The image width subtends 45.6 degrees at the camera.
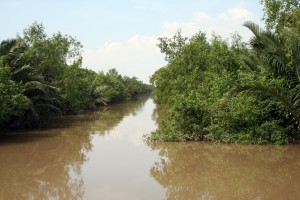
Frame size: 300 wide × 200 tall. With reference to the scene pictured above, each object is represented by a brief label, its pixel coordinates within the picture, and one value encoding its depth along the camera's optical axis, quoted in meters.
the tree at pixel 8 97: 15.52
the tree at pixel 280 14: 15.79
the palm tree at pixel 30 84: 18.55
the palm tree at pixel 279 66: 12.47
